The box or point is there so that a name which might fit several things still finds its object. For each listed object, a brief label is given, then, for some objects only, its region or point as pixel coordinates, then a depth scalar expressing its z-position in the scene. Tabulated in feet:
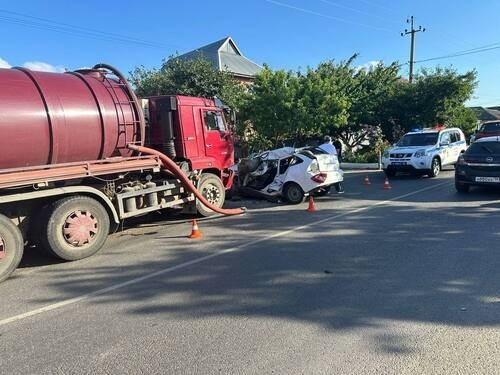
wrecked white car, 40.98
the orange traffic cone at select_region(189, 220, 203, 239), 28.37
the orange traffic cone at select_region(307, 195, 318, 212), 36.52
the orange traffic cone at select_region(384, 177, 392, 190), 48.48
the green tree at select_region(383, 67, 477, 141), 86.07
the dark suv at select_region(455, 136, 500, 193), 40.55
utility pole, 127.46
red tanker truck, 23.16
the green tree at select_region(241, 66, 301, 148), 68.44
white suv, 57.41
